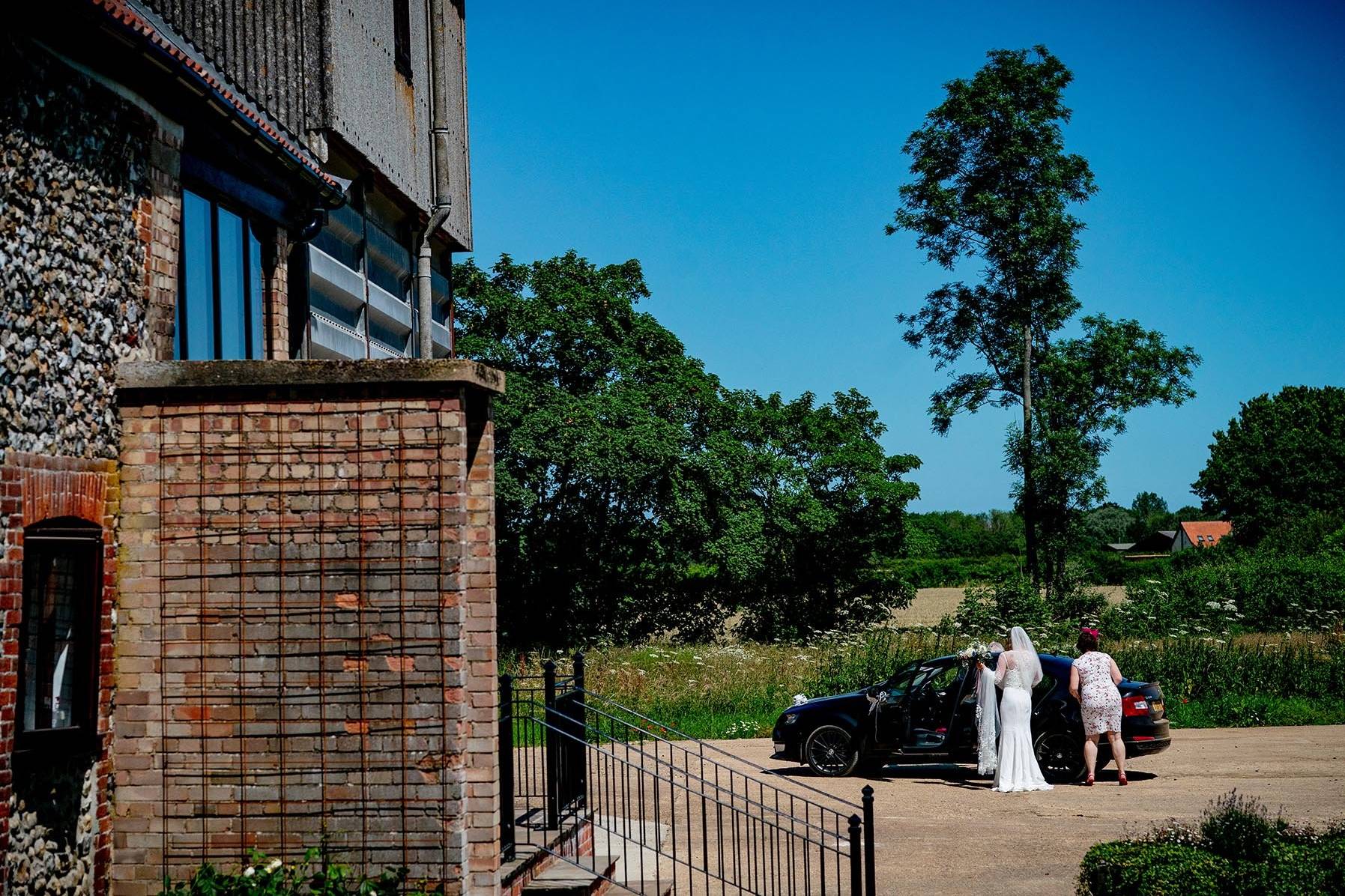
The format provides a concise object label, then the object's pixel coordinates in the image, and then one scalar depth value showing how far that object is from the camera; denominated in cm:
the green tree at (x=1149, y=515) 12975
